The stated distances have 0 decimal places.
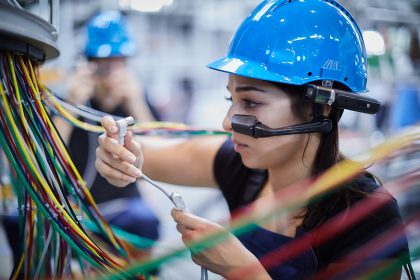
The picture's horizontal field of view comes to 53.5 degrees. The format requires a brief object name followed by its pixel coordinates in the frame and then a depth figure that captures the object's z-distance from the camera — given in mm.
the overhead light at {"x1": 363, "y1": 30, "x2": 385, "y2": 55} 3604
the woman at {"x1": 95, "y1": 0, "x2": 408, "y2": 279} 890
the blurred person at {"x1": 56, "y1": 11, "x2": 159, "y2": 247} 2047
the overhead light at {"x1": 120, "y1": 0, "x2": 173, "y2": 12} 3617
